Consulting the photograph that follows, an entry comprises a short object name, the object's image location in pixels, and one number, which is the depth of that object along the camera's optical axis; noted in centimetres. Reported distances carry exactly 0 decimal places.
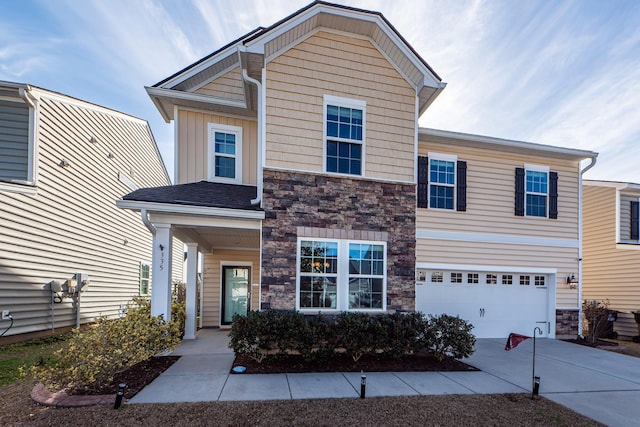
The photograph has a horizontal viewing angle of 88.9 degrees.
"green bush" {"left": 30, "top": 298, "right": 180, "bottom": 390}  456
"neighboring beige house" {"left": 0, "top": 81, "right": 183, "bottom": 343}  774
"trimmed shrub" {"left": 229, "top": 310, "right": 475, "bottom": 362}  600
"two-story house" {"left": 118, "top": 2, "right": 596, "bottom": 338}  683
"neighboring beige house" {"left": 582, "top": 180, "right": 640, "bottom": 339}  1138
